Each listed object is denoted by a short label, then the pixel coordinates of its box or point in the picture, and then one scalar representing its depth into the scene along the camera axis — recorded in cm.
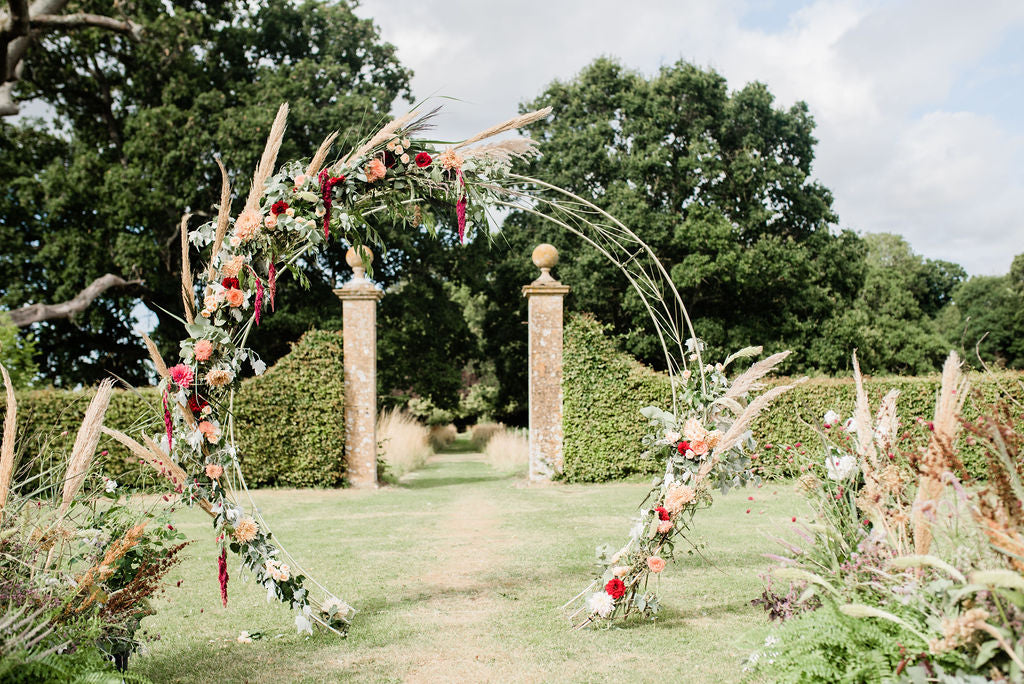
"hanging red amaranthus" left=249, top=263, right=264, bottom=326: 418
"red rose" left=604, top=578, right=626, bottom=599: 438
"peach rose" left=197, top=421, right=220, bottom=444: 425
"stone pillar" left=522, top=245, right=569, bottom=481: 1169
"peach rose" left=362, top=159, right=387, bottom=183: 442
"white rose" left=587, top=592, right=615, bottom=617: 438
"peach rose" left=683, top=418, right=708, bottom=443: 435
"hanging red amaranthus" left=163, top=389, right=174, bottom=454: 418
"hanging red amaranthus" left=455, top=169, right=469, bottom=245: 459
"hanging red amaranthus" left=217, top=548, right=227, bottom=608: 406
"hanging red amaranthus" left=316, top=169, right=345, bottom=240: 432
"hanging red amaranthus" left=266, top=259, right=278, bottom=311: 429
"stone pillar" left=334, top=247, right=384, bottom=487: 1151
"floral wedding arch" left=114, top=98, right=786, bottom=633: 424
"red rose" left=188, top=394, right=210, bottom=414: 431
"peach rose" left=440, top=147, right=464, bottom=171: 454
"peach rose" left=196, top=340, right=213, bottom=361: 421
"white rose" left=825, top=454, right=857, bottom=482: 364
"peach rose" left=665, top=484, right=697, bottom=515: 433
